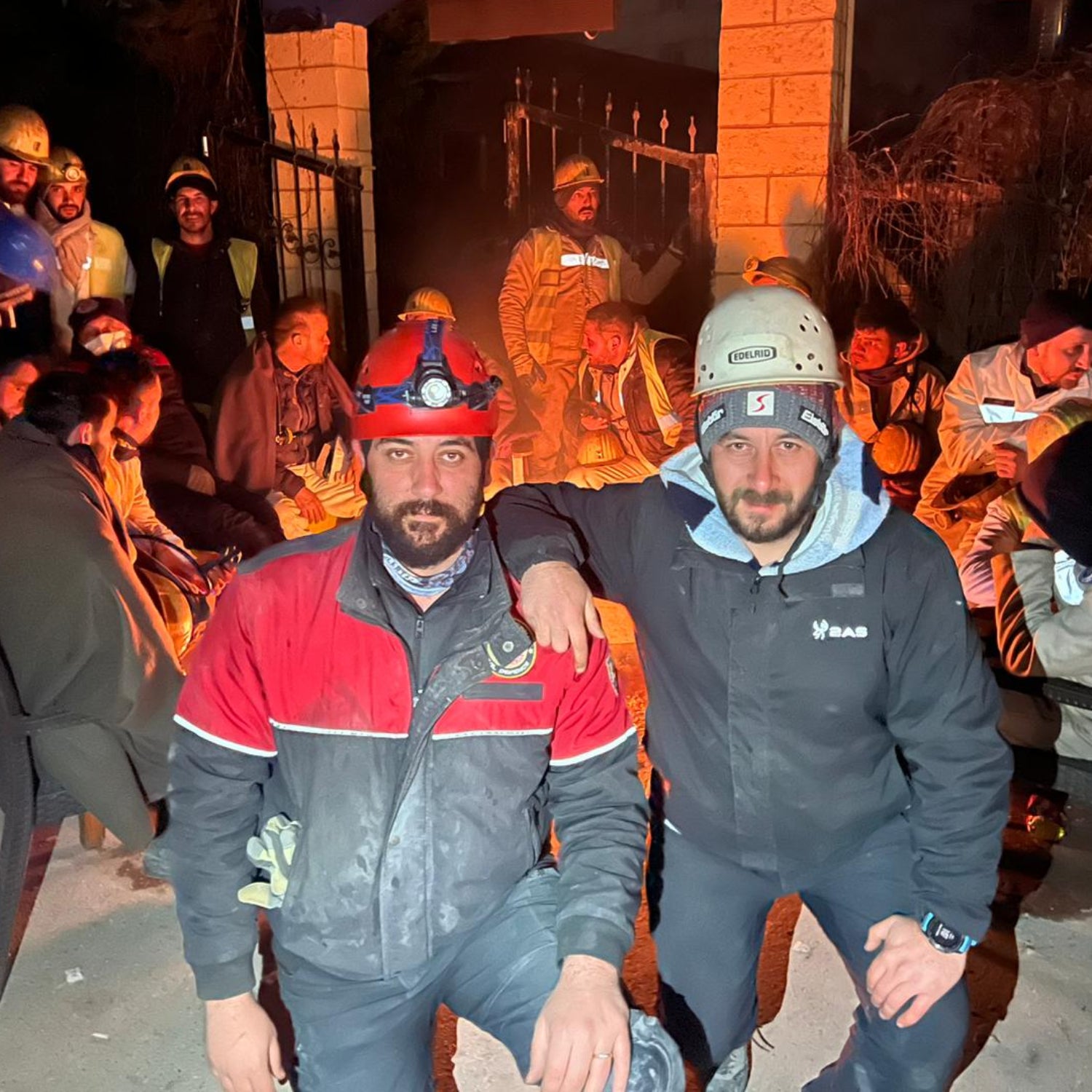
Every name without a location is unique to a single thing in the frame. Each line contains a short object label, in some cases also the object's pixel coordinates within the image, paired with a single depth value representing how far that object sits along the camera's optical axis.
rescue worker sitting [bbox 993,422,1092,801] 3.62
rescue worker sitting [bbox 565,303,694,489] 6.85
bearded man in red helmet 2.32
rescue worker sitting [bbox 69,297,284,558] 6.14
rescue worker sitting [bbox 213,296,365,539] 6.64
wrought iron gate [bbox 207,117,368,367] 9.17
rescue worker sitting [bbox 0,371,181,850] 3.63
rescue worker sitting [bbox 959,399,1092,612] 4.59
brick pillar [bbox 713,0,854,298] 7.33
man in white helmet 2.51
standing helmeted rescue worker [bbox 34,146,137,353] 6.64
